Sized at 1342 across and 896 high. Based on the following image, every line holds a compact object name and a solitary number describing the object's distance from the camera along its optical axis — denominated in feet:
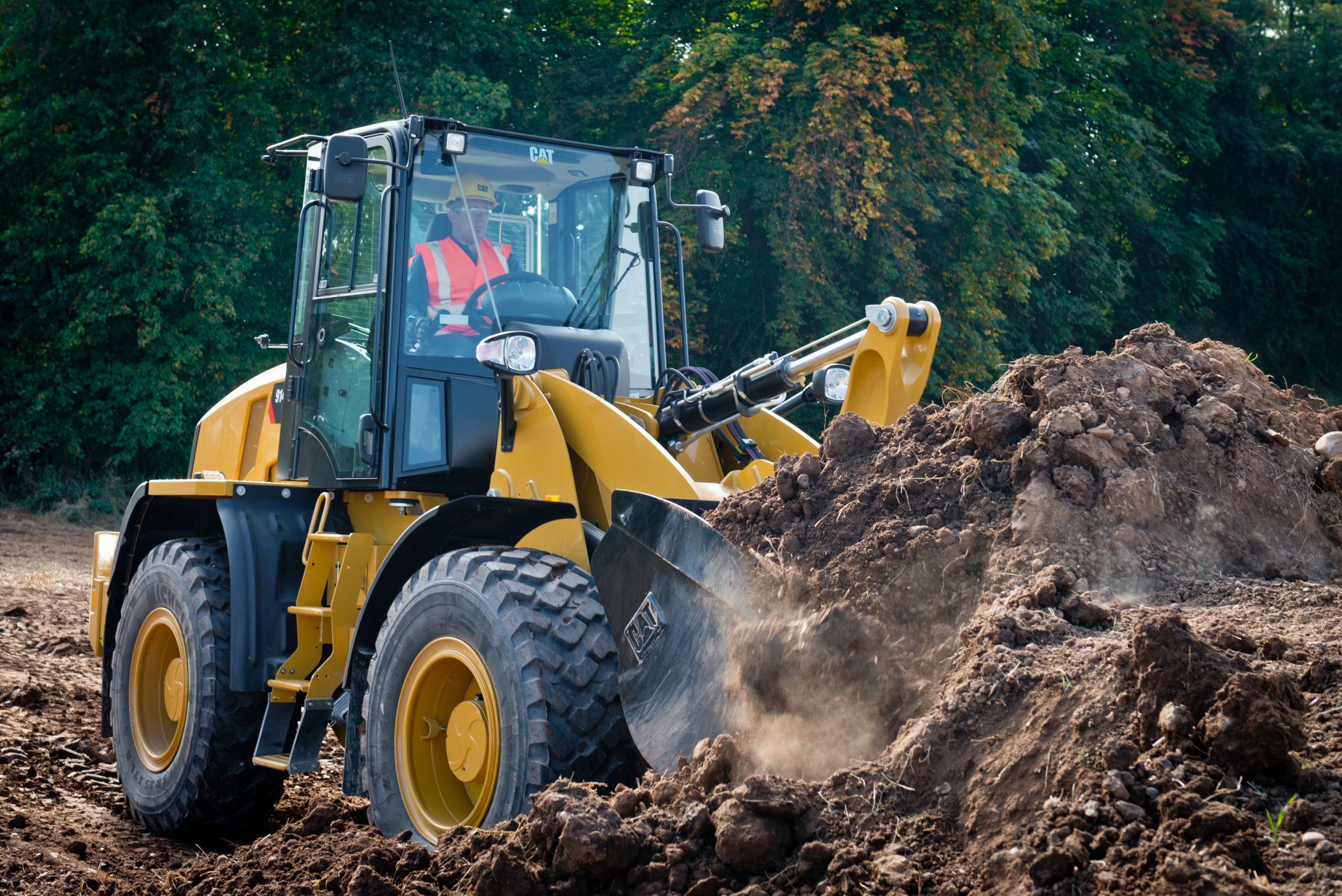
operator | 34.96
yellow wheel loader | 25.46
